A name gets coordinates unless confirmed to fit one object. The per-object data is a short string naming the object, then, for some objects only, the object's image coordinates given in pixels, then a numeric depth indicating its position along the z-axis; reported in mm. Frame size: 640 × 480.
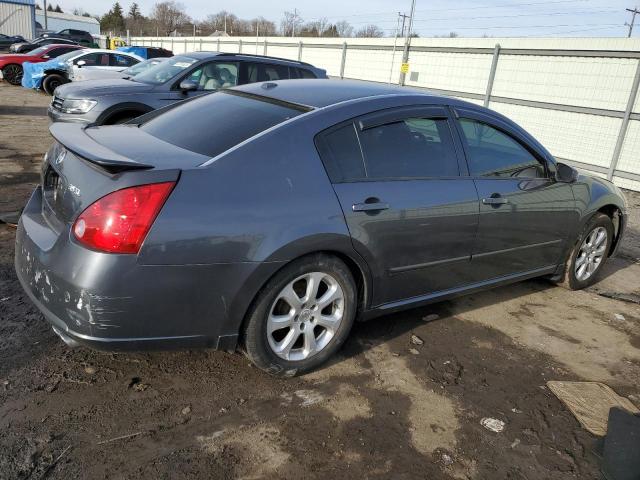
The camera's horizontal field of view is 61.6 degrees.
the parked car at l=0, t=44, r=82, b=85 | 18734
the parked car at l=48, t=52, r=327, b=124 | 7975
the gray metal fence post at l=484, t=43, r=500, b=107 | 13242
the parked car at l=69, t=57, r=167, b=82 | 14266
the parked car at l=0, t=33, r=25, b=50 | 30375
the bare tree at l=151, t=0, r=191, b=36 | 96625
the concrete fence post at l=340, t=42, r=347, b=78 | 19297
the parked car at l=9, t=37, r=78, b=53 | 22469
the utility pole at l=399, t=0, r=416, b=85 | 16281
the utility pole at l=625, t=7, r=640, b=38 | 46216
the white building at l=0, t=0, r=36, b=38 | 38312
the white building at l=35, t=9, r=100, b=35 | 72219
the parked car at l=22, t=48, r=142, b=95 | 15672
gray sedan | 2523
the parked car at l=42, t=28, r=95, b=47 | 36625
